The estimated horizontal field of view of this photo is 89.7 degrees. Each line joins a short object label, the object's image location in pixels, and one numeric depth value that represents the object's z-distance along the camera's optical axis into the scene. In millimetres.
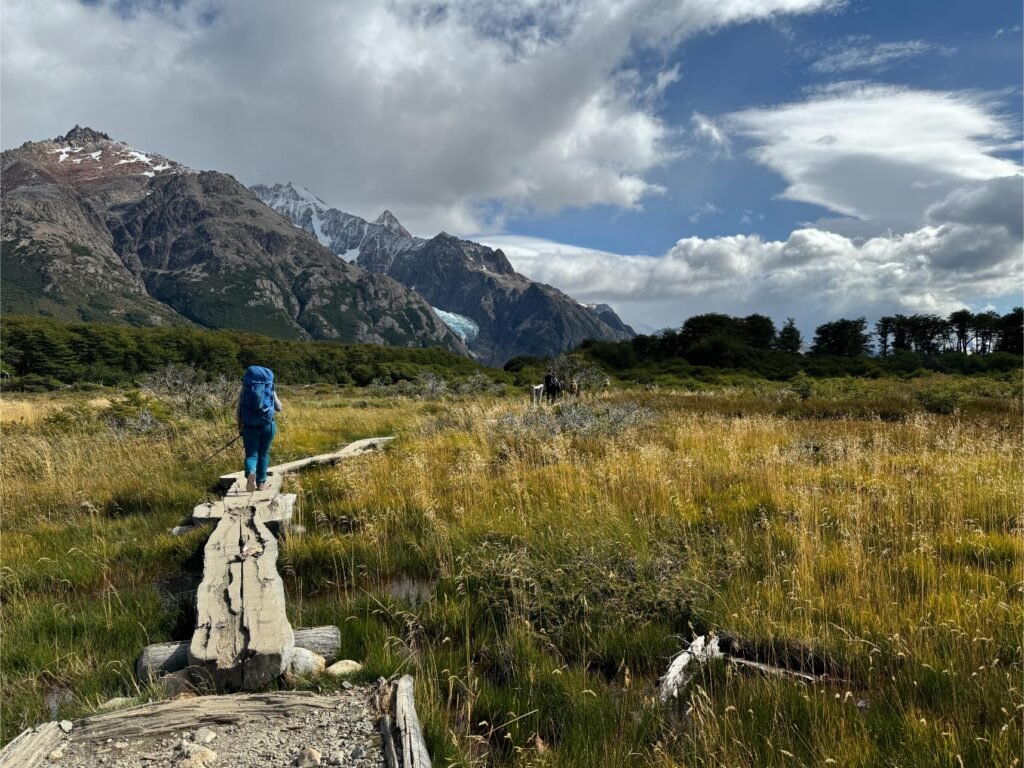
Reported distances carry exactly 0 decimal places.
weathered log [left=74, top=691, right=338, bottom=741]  2752
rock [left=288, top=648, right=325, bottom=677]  3432
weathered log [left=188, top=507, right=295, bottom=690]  3307
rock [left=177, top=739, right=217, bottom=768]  2502
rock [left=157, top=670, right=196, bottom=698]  3271
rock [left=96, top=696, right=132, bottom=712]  3053
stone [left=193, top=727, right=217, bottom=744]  2682
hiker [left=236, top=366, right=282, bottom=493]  7477
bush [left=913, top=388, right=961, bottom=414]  15828
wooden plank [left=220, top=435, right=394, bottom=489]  8024
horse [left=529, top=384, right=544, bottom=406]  19173
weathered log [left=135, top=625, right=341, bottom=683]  3531
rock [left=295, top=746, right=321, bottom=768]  2482
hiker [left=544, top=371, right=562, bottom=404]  20541
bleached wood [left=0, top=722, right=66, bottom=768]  2461
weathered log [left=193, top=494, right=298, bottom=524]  6141
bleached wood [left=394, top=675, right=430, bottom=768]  2443
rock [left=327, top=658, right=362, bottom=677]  3412
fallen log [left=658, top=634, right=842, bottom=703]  3162
